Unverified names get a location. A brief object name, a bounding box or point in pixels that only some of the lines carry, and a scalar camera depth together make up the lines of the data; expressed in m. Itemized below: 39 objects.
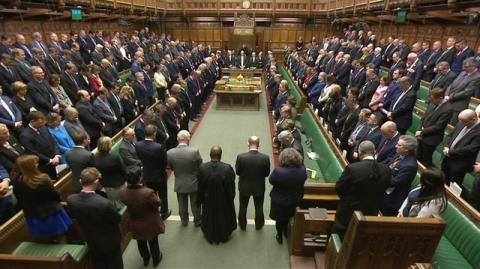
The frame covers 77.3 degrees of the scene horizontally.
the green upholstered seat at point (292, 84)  8.09
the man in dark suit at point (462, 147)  3.43
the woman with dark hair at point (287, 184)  3.23
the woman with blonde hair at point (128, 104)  6.00
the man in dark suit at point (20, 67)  5.34
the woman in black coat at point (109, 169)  3.24
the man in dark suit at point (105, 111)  5.27
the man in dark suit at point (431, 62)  7.01
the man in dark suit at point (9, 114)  4.12
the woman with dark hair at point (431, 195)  2.22
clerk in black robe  3.40
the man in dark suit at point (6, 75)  5.06
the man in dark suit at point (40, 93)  4.75
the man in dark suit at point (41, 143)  3.53
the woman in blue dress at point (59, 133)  3.88
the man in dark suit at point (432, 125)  3.99
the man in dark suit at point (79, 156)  3.29
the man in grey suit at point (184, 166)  3.71
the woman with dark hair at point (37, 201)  2.48
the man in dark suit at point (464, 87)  4.17
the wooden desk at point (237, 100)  9.71
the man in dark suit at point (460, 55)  6.37
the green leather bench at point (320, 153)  4.15
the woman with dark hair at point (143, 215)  2.79
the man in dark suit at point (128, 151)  3.84
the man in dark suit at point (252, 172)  3.55
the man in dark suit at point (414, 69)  5.92
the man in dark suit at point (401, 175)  2.97
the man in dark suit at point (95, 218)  2.48
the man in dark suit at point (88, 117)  4.86
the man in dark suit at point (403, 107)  4.79
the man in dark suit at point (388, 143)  3.55
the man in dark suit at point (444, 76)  5.20
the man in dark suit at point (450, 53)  6.60
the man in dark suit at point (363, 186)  2.66
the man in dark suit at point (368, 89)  6.07
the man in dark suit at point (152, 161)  3.72
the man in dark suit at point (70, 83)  5.77
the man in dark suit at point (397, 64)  6.82
